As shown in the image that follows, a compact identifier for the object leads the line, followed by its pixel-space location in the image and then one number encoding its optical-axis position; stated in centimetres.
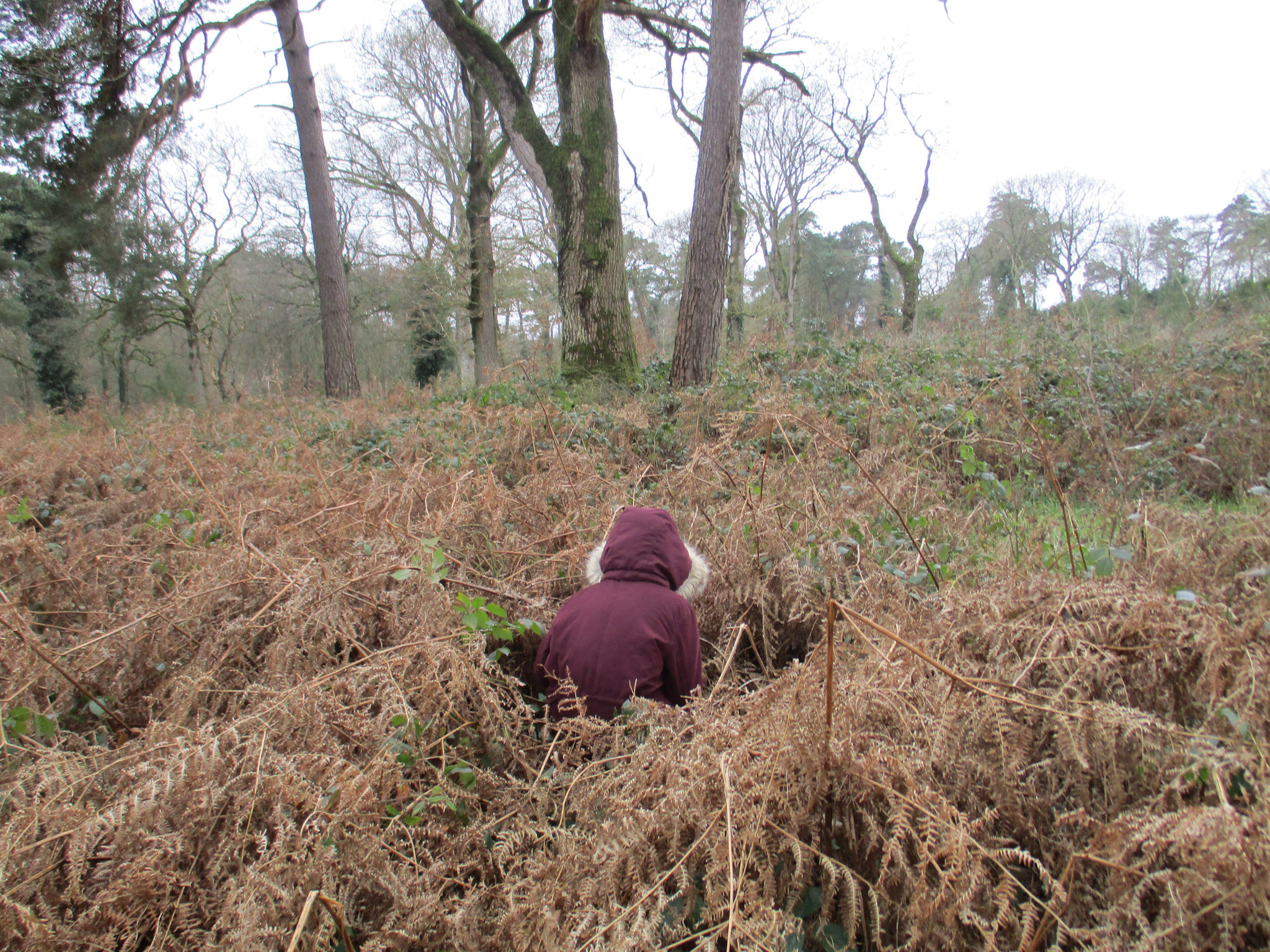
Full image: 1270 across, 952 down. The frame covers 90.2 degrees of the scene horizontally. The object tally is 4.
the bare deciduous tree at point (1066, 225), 3059
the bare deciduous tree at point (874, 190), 2256
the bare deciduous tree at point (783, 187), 2745
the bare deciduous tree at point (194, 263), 2184
